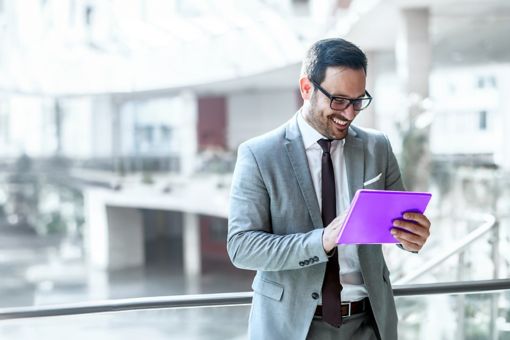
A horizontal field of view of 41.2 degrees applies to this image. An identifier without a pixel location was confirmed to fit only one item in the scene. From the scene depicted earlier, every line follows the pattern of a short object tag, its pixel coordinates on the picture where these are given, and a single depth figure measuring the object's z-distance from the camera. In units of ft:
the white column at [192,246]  89.25
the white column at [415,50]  39.70
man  5.45
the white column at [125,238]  94.43
